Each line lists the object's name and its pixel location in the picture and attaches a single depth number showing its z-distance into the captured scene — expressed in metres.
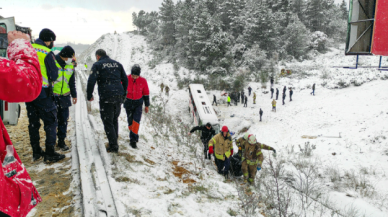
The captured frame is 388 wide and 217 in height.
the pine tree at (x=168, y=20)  36.47
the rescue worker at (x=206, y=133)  7.24
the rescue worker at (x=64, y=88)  3.75
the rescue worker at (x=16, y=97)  0.99
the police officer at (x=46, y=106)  3.22
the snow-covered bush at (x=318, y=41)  32.84
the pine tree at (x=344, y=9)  47.61
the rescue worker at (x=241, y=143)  6.00
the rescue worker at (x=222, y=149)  5.72
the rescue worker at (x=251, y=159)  5.70
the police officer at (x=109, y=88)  3.77
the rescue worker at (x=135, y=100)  4.54
